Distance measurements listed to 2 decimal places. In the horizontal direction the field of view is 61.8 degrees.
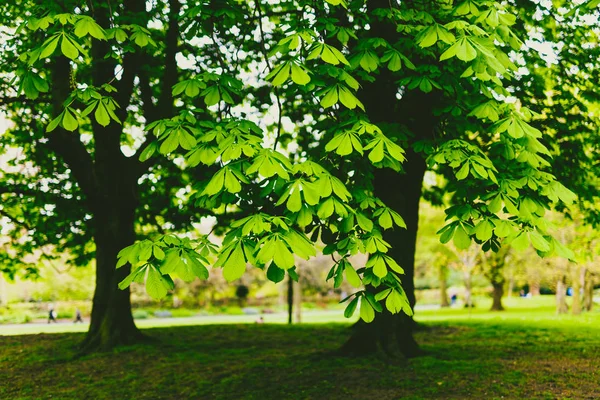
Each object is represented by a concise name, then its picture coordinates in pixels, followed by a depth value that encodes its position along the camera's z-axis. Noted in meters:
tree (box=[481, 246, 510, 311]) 33.50
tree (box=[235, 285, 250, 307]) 46.69
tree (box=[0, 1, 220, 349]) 9.50
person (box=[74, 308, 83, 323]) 32.91
